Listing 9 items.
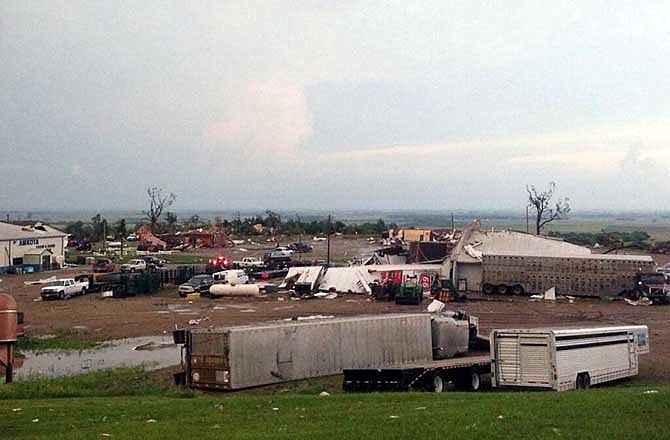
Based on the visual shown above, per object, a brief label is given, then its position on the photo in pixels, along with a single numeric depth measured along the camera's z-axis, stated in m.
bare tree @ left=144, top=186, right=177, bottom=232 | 142.35
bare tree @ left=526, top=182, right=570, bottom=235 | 114.75
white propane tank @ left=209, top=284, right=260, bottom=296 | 51.19
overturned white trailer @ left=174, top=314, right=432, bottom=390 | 22.20
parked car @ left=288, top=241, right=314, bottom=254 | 93.21
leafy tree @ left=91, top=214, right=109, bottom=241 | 121.97
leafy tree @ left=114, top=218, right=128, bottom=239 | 111.66
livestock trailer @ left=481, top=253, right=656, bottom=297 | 49.44
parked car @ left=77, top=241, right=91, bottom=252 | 98.51
